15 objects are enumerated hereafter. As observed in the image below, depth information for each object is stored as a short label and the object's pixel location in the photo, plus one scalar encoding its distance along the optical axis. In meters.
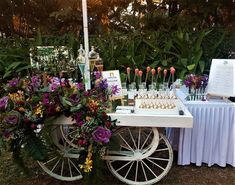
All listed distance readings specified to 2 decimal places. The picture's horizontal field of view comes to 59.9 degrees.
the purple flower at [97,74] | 1.89
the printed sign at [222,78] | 1.92
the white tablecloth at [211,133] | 1.87
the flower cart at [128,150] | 1.61
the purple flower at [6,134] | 1.50
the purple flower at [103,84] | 1.77
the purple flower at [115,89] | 1.81
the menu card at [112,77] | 1.93
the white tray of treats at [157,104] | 1.64
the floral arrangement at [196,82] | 1.97
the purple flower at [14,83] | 1.69
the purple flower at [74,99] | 1.59
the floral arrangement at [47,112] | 1.49
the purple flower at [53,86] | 1.64
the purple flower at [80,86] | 1.74
